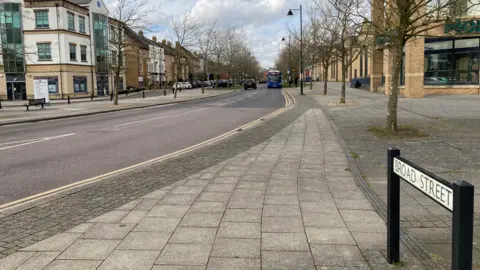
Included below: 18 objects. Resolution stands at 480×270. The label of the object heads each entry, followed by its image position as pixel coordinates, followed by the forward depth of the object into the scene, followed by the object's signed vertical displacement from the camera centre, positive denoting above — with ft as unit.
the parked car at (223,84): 269.09 +7.19
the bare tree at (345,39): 76.82 +10.62
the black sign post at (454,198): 8.02 -2.15
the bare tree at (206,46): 197.16 +23.41
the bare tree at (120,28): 102.68 +17.37
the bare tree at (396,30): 36.27 +5.84
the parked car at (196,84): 275.98 +7.44
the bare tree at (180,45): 152.56 +18.59
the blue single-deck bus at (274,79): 225.56 +8.25
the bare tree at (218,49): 221.25 +24.96
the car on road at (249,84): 222.85 +5.69
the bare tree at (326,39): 91.75 +12.79
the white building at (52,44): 156.25 +20.09
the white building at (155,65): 273.95 +21.47
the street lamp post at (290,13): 130.93 +25.26
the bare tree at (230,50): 248.38 +26.85
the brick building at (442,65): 96.73 +6.48
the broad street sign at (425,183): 8.53 -2.04
